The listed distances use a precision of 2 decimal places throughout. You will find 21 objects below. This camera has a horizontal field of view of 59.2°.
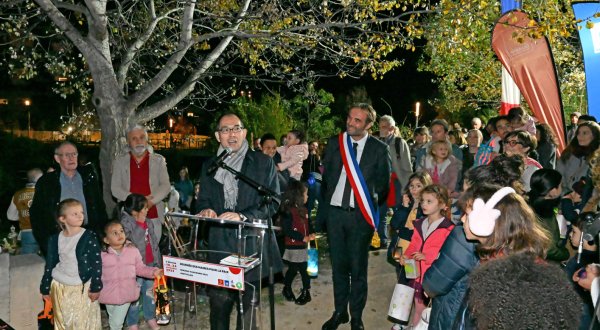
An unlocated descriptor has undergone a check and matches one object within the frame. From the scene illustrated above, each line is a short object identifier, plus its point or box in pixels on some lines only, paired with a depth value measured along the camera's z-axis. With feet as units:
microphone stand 12.59
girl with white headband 8.54
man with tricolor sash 17.69
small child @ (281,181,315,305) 20.89
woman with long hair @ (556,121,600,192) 21.94
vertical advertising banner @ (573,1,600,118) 30.99
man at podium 14.06
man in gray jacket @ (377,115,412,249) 27.66
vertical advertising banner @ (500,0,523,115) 33.65
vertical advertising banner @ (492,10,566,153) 31.86
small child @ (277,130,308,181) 25.16
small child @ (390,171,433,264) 18.03
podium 11.35
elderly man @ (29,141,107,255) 18.25
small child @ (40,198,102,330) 15.74
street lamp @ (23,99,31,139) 132.03
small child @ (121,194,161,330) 18.25
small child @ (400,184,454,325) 14.32
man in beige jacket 19.95
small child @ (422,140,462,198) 22.89
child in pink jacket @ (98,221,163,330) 16.76
